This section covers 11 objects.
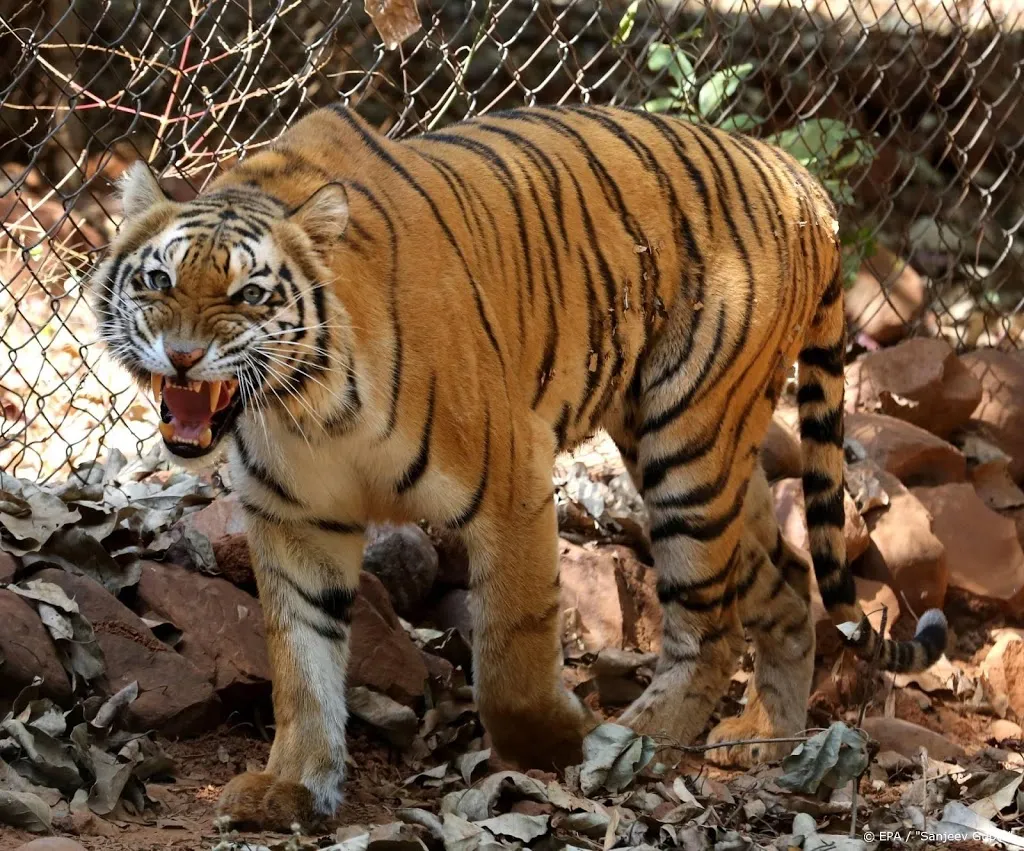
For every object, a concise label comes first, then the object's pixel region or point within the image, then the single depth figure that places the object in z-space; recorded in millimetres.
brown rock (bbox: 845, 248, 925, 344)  12805
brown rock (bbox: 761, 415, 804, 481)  10453
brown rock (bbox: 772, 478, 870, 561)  10133
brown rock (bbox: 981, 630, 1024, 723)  10109
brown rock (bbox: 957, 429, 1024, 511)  12055
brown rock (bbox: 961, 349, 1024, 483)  12391
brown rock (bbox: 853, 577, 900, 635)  10141
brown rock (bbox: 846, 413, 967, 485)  11186
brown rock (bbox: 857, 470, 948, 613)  10461
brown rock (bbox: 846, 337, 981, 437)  11906
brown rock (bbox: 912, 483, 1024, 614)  10953
